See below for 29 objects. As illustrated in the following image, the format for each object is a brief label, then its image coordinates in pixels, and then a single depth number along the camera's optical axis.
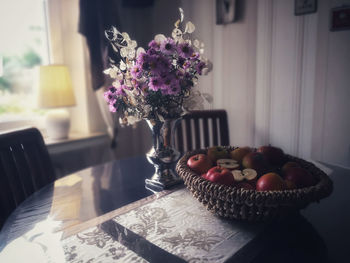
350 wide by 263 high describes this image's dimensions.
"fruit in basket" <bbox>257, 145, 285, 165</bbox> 1.01
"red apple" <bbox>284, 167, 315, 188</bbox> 0.81
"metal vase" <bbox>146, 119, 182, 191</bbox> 1.10
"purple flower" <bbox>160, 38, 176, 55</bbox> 0.98
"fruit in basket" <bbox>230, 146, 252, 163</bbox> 1.01
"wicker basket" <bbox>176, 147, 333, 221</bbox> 0.69
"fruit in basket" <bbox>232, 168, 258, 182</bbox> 0.85
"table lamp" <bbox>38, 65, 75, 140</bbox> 1.92
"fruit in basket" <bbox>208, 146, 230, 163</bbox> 1.03
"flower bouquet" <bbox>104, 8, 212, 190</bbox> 0.96
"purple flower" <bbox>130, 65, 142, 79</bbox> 0.98
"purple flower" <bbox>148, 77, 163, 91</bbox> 0.95
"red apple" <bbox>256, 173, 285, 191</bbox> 0.76
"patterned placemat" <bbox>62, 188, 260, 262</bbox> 0.68
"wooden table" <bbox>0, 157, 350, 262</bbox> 0.68
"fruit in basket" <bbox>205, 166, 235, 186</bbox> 0.81
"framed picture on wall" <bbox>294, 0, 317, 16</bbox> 1.66
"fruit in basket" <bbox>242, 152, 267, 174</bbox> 0.92
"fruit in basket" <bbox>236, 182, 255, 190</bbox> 0.81
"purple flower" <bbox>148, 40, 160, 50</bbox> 0.99
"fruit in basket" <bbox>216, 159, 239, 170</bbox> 0.94
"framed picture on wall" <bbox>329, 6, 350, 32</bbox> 1.54
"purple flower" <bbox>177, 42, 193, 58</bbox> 1.00
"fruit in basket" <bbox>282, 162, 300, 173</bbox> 0.88
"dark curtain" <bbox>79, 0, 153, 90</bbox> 2.13
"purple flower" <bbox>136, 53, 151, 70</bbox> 0.95
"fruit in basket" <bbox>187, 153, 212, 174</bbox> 0.93
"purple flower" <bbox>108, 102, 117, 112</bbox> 1.05
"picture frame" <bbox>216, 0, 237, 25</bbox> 2.02
